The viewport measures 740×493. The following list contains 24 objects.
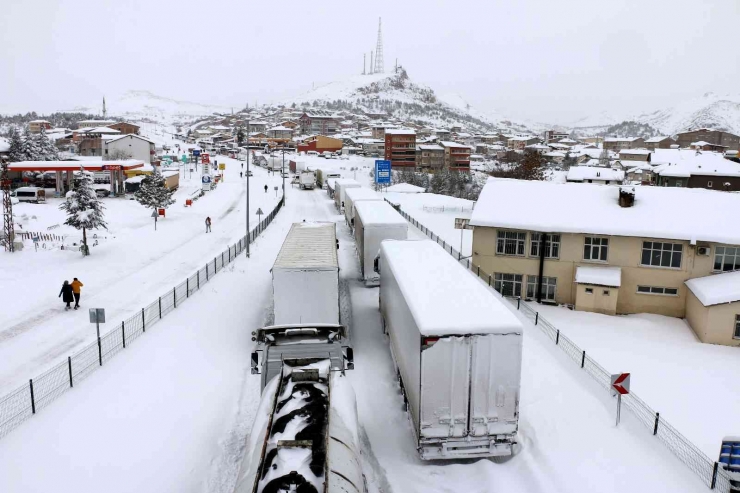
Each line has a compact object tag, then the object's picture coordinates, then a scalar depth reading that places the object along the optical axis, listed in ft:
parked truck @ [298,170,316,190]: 262.26
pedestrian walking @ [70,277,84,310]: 72.23
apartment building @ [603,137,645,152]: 647.10
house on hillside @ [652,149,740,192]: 221.66
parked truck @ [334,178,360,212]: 163.20
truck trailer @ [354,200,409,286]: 80.18
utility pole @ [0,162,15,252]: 115.75
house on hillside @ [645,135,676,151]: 595.47
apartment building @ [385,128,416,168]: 441.68
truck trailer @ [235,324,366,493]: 24.09
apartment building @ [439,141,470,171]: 440.45
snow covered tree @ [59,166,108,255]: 112.47
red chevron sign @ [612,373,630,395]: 40.75
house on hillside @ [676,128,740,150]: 618.93
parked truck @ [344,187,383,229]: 118.83
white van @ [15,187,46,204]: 191.62
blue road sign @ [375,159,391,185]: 240.12
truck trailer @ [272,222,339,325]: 54.13
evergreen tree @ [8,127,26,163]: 260.83
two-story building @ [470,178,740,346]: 80.18
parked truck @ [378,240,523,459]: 34.81
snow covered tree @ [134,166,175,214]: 164.04
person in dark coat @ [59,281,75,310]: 72.49
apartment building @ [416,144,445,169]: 443.73
